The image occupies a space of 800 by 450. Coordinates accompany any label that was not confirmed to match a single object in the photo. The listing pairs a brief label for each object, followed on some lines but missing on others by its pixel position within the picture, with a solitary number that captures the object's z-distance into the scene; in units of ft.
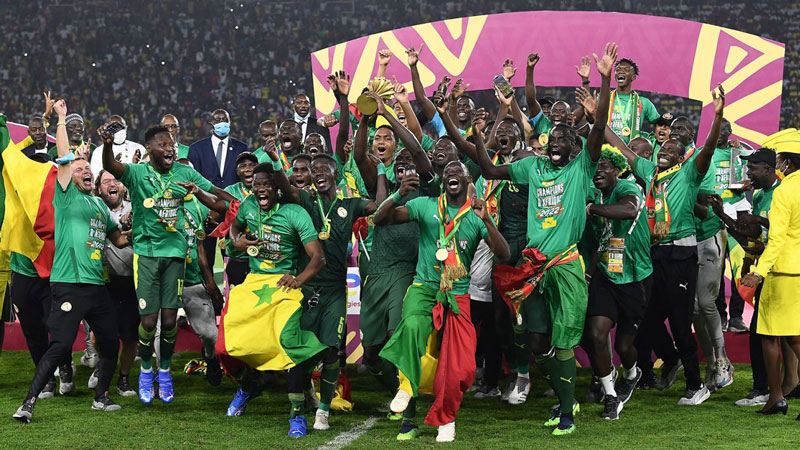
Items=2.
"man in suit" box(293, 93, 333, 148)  35.96
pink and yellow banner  38.65
